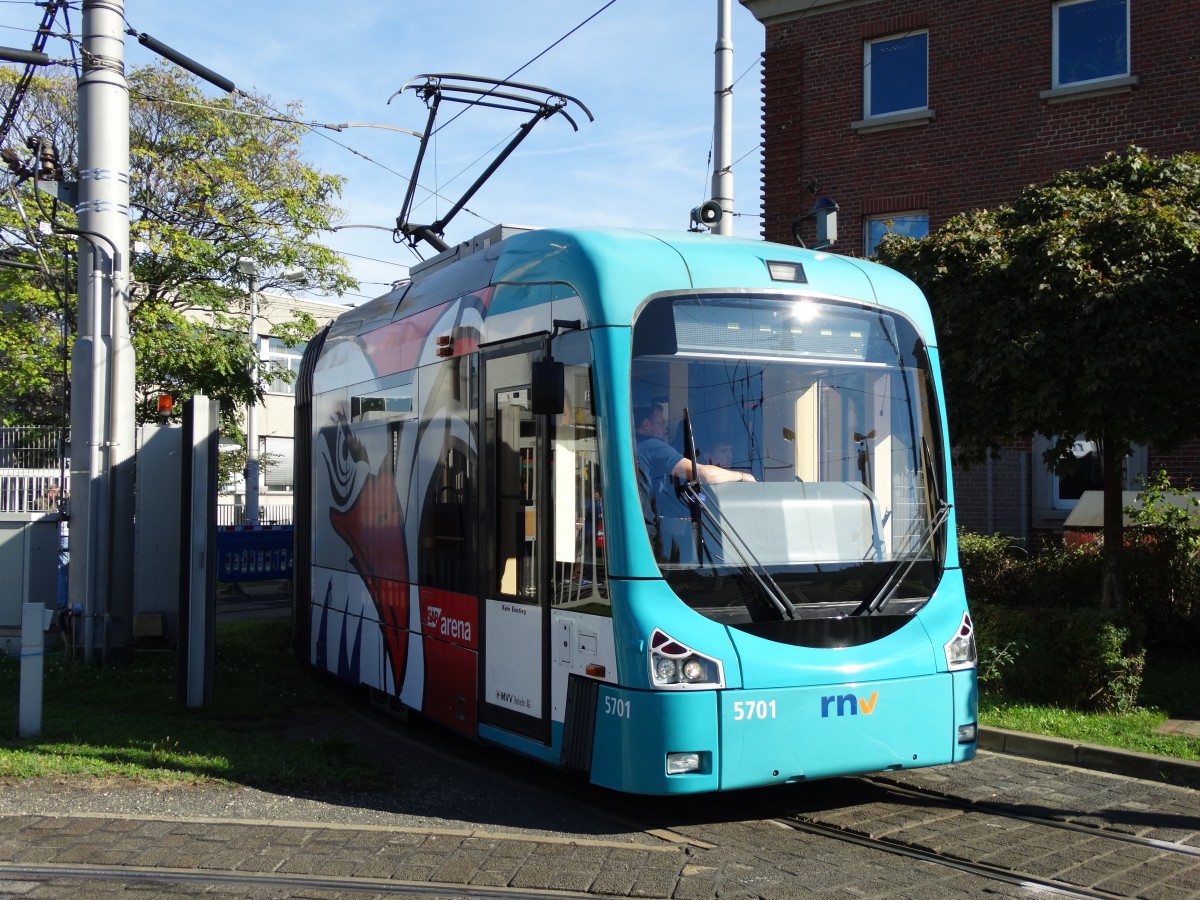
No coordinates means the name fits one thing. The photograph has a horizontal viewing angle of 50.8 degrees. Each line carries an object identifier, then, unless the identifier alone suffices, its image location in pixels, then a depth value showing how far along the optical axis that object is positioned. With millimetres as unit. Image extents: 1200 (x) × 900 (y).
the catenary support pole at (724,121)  12523
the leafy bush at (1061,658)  9000
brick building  16500
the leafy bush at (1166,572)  10781
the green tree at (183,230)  22234
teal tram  6211
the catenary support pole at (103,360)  11711
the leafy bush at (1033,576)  11539
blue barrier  21297
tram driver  6371
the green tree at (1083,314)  9305
